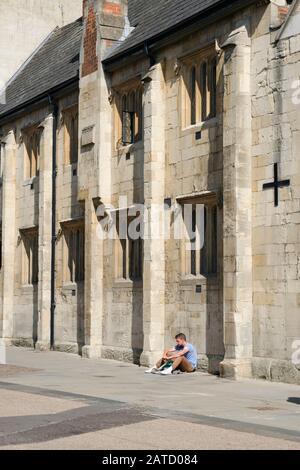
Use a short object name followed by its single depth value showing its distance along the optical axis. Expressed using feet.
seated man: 60.90
